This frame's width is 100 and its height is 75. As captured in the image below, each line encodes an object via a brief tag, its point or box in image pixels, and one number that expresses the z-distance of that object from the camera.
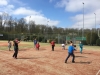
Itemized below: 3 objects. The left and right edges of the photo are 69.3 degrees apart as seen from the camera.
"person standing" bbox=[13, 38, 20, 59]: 6.57
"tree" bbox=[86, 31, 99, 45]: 16.81
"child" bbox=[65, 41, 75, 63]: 5.70
